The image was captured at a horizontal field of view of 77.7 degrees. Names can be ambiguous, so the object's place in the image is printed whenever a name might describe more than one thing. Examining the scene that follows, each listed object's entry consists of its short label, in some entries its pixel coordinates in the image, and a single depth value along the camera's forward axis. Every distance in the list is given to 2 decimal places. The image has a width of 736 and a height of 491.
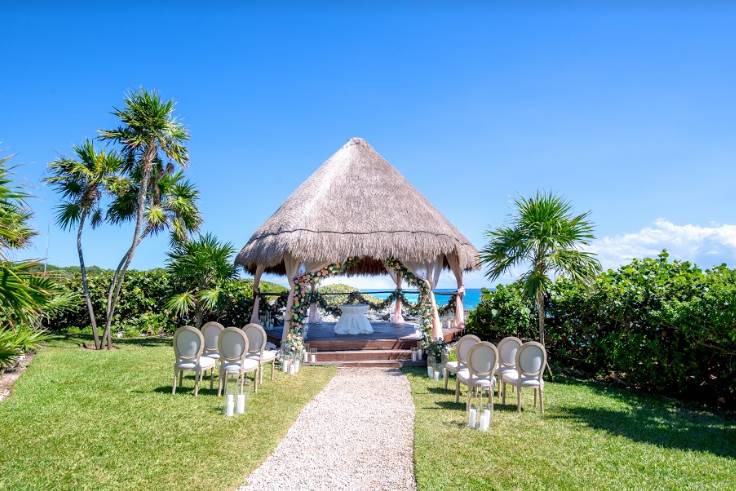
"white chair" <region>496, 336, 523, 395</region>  7.85
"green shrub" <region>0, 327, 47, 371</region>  5.38
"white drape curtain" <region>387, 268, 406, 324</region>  16.67
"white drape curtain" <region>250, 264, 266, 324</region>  13.54
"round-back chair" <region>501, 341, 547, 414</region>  7.34
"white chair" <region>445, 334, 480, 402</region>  8.25
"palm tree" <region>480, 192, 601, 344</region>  9.99
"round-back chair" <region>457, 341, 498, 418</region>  7.33
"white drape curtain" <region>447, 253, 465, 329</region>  14.04
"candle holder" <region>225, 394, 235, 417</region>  6.61
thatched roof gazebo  11.38
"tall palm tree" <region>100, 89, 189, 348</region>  13.08
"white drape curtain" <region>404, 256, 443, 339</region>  11.54
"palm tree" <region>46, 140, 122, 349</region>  13.29
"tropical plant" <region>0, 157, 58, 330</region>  4.35
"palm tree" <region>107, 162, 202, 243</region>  14.20
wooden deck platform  11.45
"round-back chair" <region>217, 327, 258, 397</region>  7.87
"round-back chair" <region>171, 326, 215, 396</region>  7.97
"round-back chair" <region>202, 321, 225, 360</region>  8.95
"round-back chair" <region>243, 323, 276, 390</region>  8.77
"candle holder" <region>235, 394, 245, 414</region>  6.75
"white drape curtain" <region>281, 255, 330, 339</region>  11.38
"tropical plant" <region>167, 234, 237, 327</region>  14.22
